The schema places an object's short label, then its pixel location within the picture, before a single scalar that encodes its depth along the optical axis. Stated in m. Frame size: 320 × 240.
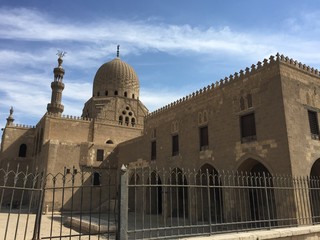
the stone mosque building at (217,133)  11.59
